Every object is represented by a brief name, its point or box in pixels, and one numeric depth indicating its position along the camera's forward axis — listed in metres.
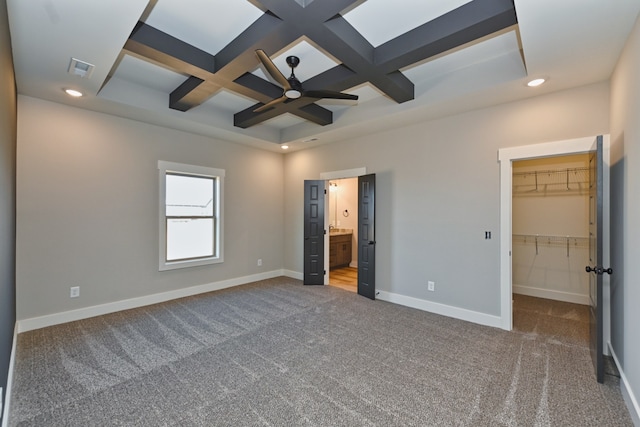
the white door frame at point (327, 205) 5.26
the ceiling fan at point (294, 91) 2.77
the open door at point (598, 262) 2.37
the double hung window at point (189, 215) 4.54
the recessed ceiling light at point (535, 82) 2.92
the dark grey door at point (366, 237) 4.70
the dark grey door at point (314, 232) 5.54
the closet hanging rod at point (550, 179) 4.51
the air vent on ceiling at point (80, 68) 2.62
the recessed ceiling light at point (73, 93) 3.21
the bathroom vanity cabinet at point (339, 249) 6.86
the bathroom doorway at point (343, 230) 6.88
